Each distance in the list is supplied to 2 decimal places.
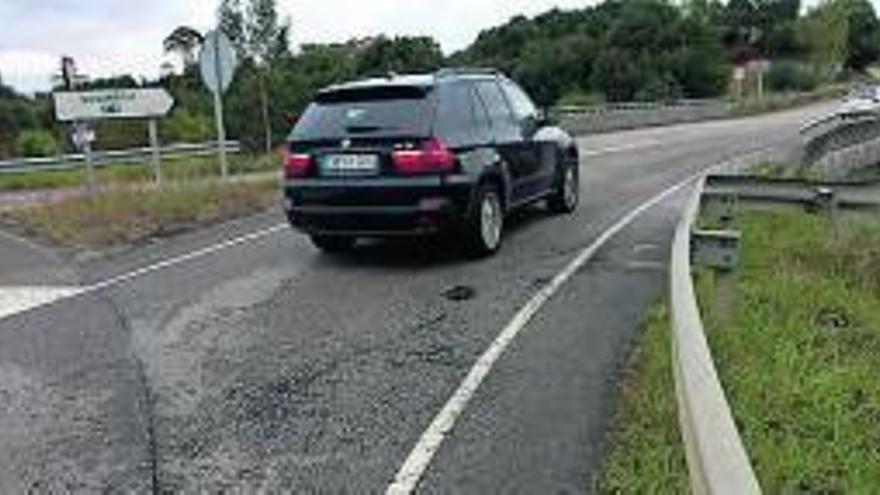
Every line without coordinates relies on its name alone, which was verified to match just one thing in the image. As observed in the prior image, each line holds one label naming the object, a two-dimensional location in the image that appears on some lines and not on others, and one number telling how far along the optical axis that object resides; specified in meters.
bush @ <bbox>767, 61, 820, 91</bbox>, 83.75
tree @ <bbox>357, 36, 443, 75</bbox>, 71.99
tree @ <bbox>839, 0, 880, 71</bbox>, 110.56
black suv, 10.74
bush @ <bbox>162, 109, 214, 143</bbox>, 62.30
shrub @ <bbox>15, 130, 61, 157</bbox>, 56.02
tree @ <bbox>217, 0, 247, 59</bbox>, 55.12
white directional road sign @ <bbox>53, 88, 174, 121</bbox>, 18.23
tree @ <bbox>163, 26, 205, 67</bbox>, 88.08
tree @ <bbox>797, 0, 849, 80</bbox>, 87.81
